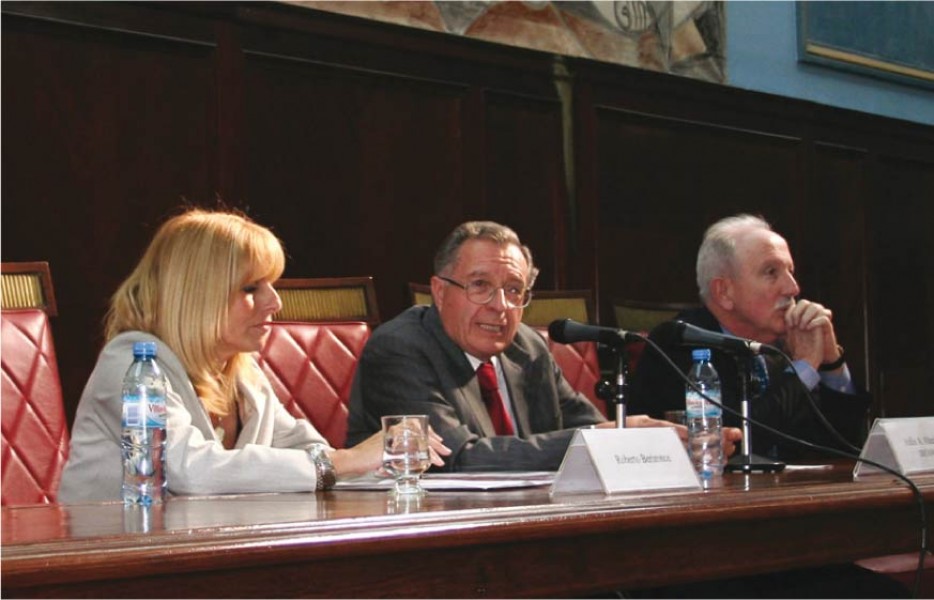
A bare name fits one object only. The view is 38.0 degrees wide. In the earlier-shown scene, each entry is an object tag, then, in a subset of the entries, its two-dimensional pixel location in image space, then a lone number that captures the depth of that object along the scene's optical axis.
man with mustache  3.35
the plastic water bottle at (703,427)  2.48
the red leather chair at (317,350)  3.24
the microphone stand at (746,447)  2.57
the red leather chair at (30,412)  2.63
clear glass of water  2.08
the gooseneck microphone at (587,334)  2.43
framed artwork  6.01
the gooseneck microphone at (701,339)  2.50
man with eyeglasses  3.02
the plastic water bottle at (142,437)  2.07
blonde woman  2.31
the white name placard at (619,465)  1.86
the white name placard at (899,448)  2.32
